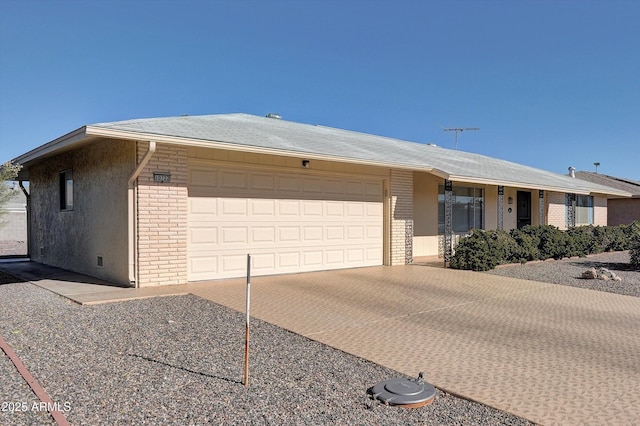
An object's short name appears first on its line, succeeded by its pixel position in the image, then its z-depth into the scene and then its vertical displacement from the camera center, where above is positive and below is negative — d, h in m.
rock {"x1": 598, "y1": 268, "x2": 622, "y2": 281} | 11.13 -1.66
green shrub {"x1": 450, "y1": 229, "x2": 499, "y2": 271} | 12.45 -1.25
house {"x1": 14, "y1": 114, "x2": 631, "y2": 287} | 8.99 +0.27
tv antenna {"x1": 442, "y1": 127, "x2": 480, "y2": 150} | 28.64 +5.10
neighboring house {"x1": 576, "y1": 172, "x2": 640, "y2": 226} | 30.69 +0.12
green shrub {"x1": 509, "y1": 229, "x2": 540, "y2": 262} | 13.99 -1.14
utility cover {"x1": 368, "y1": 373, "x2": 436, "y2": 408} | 3.81 -1.60
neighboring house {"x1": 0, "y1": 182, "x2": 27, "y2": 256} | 27.55 -1.17
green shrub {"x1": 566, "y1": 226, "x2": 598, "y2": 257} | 15.89 -1.20
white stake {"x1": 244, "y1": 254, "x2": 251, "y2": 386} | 4.14 -1.27
